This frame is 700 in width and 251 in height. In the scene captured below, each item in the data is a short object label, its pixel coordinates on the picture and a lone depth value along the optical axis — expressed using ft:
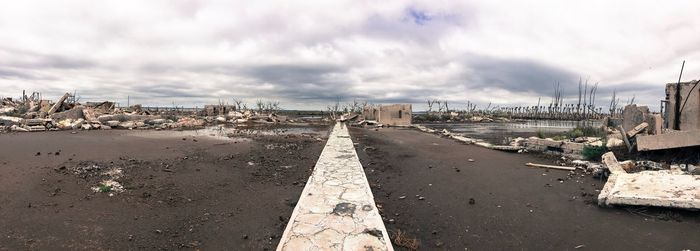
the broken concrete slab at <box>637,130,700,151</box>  27.30
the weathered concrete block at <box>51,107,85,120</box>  72.15
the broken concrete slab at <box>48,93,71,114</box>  74.84
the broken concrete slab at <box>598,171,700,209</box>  17.97
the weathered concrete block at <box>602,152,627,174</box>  24.58
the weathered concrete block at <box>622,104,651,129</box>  42.78
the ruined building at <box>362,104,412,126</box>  102.06
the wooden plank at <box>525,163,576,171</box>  29.69
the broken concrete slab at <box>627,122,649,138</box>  34.76
